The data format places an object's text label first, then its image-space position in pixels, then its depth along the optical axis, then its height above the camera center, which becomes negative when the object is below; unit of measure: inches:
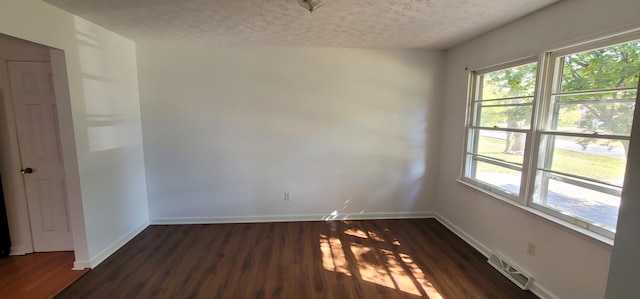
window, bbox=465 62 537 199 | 98.4 +0.9
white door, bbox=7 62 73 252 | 97.3 -11.5
